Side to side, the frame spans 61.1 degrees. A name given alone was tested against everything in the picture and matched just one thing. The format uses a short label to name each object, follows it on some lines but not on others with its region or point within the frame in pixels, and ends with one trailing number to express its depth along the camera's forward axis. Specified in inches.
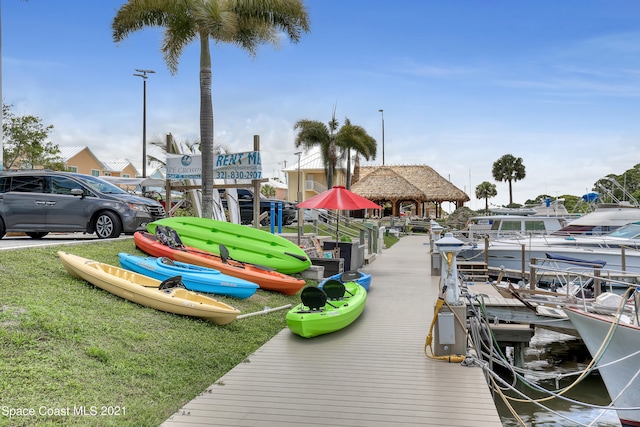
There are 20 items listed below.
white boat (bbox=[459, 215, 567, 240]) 929.5
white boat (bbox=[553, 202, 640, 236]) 850.1
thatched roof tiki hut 1911.9
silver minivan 527.2
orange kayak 460.1
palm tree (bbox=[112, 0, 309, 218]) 590.9
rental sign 604.4
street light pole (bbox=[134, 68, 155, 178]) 1601.9
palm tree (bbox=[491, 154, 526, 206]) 2659.9
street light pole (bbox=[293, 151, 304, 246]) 652.8
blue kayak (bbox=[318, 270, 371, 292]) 505.0
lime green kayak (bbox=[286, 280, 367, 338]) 334.6
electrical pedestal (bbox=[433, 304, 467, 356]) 295.6
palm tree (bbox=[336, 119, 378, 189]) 1550.2
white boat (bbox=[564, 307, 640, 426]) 285.4
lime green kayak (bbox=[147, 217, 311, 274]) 522.6
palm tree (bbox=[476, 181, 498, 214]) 3031.5
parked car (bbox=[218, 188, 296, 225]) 1034.7
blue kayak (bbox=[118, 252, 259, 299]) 400.5
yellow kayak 329.7
